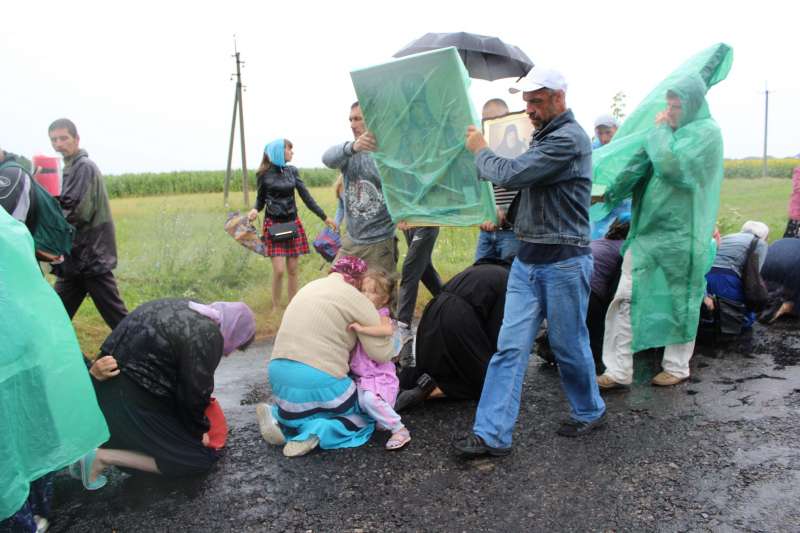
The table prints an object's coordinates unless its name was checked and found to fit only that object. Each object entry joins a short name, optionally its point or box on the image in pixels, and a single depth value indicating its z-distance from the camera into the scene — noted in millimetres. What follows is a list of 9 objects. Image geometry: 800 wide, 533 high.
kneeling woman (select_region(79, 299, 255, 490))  3443
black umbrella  6105
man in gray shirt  5211
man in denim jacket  3547
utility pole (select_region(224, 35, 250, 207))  17844
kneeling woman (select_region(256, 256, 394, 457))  3820
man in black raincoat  5312
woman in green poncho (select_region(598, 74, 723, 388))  4457
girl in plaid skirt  7055
